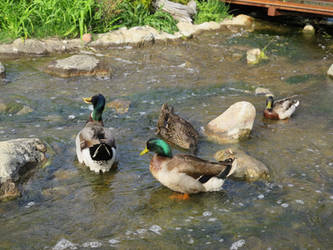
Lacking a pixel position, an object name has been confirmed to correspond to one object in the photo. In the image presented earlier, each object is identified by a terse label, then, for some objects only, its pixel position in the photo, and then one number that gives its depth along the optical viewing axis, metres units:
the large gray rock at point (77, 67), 9.62
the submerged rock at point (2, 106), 7.83
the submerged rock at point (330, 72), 10.17
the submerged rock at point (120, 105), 8.09
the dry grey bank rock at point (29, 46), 10.68
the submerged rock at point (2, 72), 9.23
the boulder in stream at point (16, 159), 5.31
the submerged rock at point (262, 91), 9.27
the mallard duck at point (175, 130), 6.76
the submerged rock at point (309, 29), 14.24
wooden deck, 13.47
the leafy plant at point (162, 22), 12.83
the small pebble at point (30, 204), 5.19
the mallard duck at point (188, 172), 5.35
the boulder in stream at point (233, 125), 7.15
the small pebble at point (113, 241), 4.62
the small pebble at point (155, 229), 4.85
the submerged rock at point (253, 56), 11.18
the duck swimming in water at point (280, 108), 7.88
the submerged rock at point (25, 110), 7.81
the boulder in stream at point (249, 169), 5.86
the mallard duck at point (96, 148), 5.62
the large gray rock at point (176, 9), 13.50
